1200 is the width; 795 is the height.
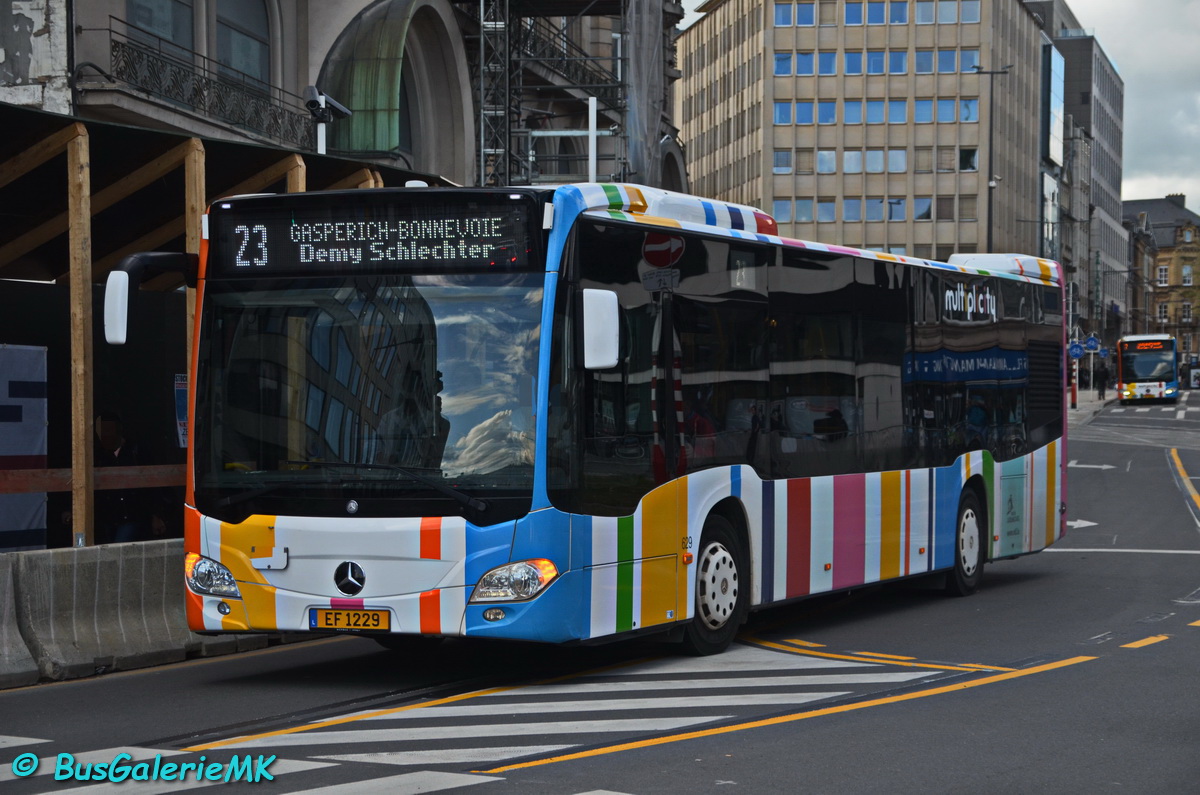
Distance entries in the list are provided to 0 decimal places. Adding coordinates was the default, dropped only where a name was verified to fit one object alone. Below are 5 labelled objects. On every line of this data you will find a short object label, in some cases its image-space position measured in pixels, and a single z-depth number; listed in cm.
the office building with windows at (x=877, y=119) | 10188
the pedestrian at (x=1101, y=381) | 9366
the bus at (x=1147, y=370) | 8581
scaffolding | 3494
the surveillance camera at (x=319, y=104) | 1769
